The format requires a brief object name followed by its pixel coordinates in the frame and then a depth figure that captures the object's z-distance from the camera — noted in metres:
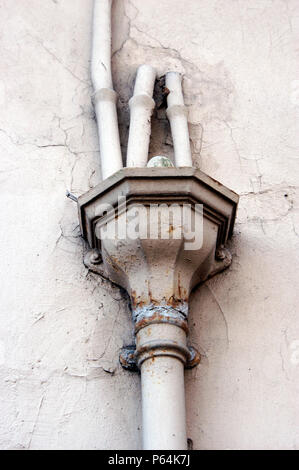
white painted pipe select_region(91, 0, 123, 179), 2.24
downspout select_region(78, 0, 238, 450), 1.80
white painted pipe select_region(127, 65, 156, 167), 2.24
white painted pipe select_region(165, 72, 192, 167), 2.28
